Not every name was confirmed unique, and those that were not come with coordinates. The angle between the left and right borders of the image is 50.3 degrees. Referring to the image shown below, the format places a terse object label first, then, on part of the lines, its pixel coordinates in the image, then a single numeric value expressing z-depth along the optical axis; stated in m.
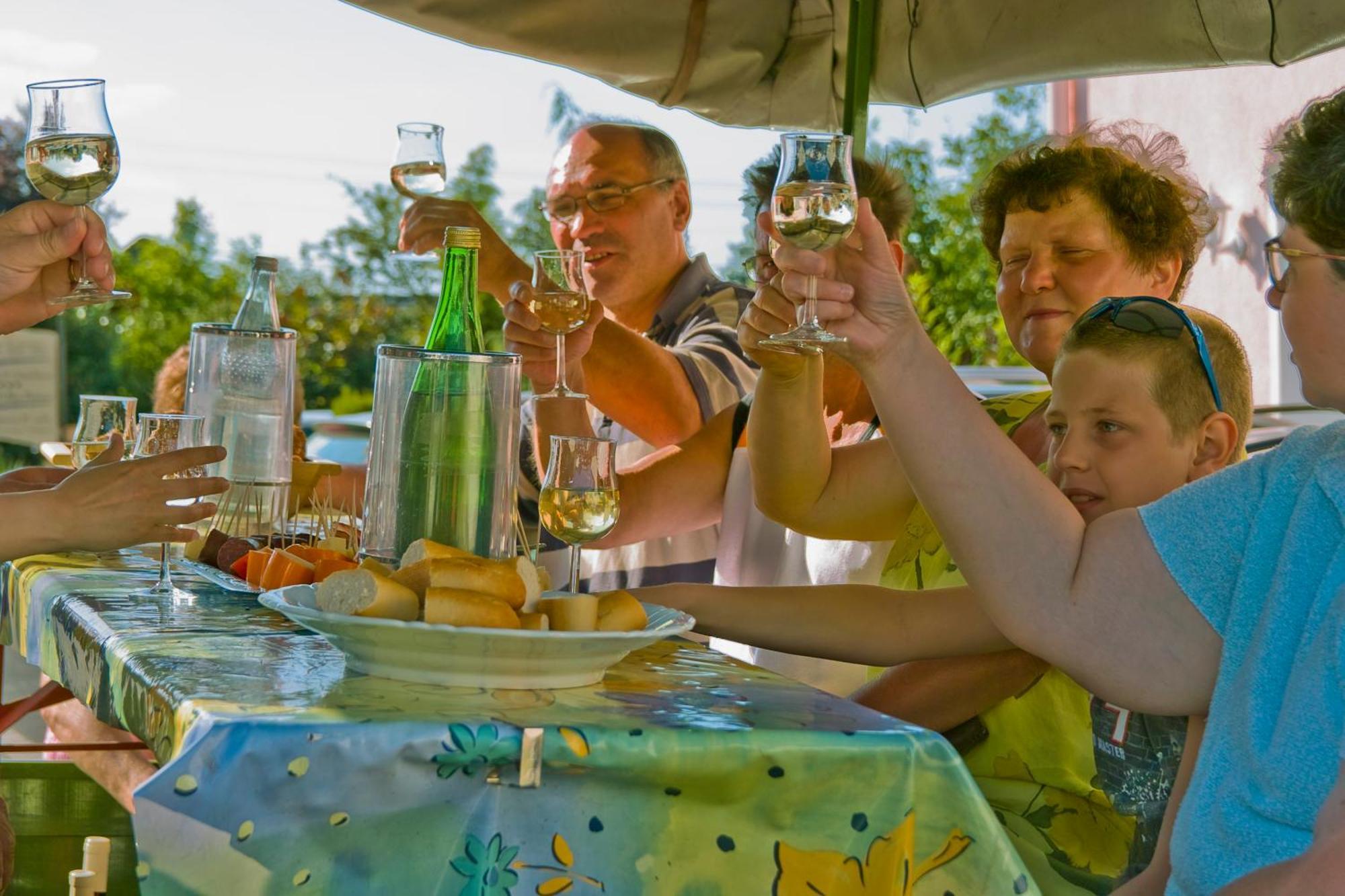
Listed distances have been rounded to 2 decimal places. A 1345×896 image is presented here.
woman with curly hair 2.01
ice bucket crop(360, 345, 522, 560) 1.86
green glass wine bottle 1.85
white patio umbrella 3.12
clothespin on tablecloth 1.21
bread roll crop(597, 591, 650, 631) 1.52
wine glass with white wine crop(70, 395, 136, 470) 2.78
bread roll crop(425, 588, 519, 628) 1.40
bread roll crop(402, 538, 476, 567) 1.58
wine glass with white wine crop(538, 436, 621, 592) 1.82
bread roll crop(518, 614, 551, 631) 1.44
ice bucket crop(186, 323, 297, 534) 2.53
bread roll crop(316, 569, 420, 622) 1.43
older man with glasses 3.15
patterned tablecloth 1.16
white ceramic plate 1.38
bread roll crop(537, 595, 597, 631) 1.47
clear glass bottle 2.56
